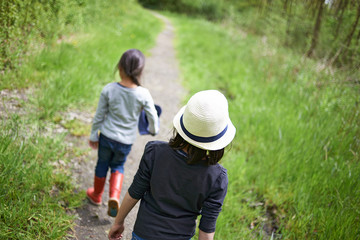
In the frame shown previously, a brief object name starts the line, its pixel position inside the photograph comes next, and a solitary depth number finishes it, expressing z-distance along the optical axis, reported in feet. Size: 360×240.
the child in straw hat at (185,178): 4.56
